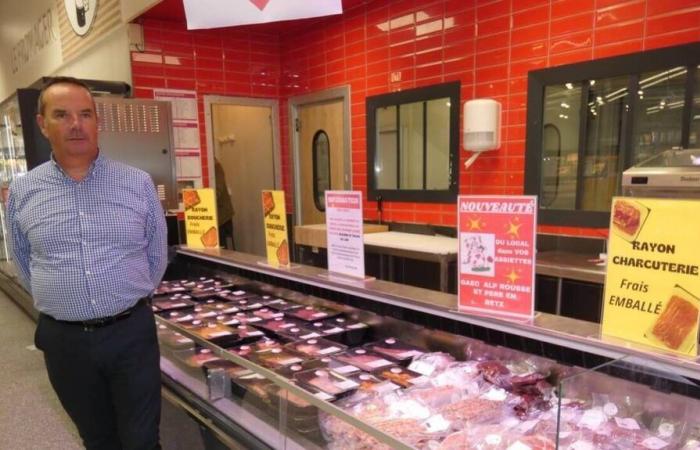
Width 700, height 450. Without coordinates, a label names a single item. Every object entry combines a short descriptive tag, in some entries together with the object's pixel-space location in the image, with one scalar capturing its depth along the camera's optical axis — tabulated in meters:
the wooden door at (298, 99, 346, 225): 5.46
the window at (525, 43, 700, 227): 3.05
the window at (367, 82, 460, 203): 4.32
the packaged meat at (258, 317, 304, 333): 2.08
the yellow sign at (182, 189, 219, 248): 2.91
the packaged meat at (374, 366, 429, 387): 1.59
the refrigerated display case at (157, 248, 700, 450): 1.19
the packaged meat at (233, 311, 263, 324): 2.19
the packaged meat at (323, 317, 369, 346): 1.98
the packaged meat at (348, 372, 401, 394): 1.53
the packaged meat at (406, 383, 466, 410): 1.47
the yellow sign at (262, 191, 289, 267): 2.31
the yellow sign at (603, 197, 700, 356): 1.09
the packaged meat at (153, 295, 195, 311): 2.46
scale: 2.51
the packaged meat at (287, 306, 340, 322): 2.15
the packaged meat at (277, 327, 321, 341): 1.96
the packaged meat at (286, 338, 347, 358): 1.81
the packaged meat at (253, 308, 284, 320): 2.27
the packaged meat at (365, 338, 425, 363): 1.76
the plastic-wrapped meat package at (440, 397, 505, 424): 1.38
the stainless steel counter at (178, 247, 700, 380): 1.15
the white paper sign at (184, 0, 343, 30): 2.30
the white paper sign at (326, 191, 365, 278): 1.93
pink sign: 1.37
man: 1.75
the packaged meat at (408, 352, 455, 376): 1.65
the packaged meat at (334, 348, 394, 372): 1.70
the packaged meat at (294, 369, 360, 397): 1.51
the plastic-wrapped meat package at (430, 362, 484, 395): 1.53
